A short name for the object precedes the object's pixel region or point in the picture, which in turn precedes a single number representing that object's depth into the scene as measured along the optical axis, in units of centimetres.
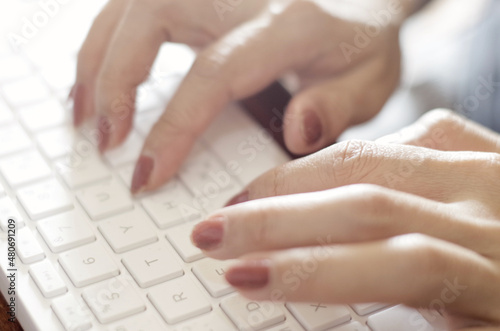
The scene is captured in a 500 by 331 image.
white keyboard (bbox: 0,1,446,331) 43
